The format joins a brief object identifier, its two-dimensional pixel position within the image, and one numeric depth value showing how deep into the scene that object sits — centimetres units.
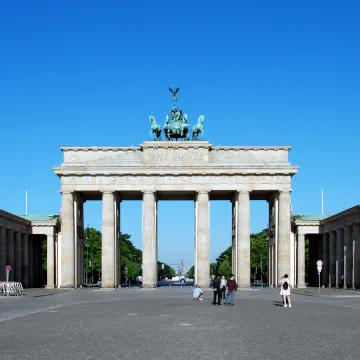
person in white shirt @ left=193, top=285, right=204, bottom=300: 5269
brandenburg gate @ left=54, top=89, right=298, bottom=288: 8812
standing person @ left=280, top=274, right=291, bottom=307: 4116
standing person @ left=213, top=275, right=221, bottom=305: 4592
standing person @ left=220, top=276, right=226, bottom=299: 4752
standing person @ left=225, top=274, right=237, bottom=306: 4430
